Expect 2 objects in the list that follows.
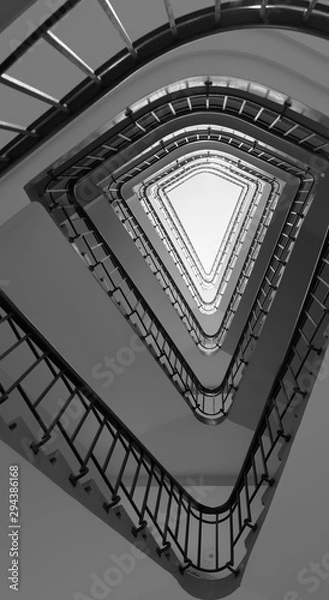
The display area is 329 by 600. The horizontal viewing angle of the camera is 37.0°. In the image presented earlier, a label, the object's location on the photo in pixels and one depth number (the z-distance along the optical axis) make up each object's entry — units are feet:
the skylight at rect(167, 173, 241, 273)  55.16
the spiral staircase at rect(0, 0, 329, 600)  11.52
